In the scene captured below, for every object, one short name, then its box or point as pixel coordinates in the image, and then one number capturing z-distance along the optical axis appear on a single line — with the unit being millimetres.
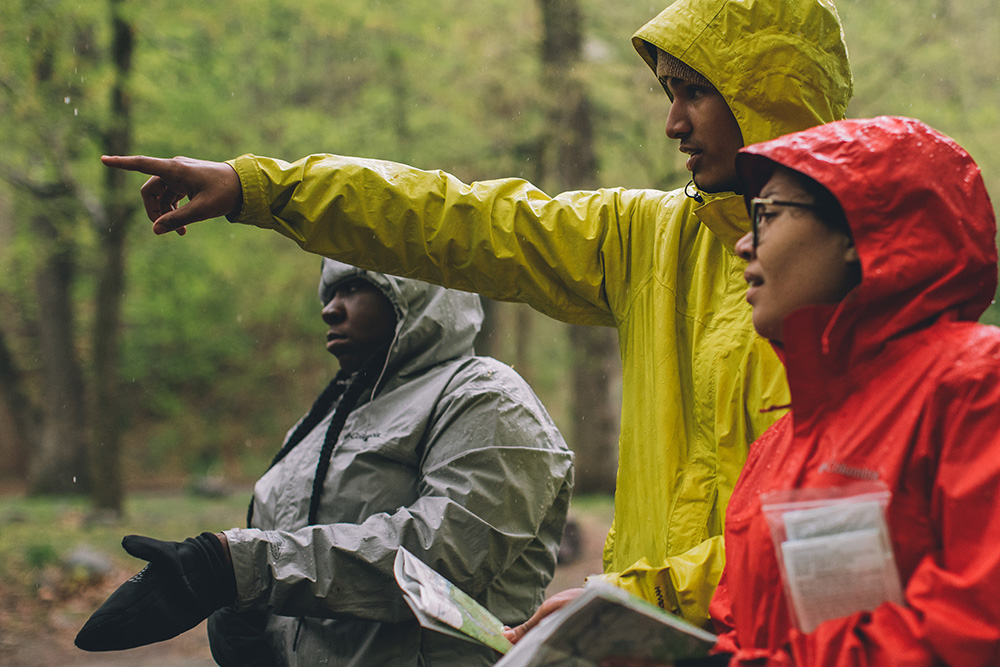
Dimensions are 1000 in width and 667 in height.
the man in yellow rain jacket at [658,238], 2145
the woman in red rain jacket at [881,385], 1345
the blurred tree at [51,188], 10758
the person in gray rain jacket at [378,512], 2498
